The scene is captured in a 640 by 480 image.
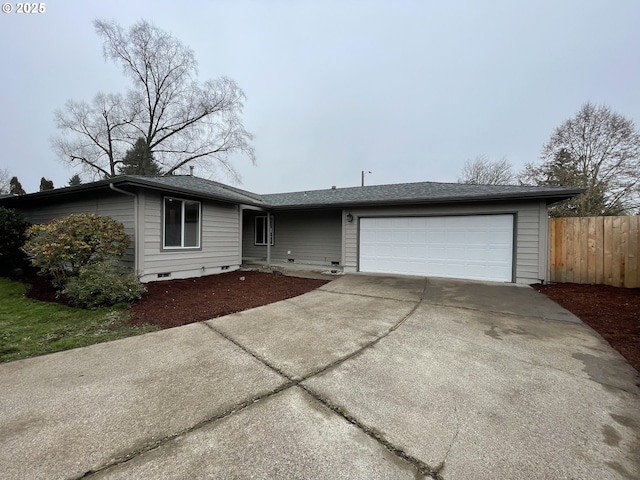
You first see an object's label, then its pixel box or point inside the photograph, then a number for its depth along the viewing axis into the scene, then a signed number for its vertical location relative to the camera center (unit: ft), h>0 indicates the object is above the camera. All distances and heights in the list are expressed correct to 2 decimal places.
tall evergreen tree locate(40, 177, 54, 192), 69.51 +13.50
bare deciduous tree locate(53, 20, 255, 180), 61.26 +29.93
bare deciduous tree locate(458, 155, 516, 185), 65.92 +18.01
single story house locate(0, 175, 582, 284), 22.98 +1.70
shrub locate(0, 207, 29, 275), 25.21 -0.13
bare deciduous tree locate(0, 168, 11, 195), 82.07 +17.46
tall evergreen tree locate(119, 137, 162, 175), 68.13 +20.29
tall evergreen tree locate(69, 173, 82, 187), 93.45 +20.06
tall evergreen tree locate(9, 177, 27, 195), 68.44 +13.37
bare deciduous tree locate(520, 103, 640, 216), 45.91 +14.80
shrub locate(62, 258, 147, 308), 16.53 -3.05
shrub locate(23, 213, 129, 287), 17.98 -0.44
